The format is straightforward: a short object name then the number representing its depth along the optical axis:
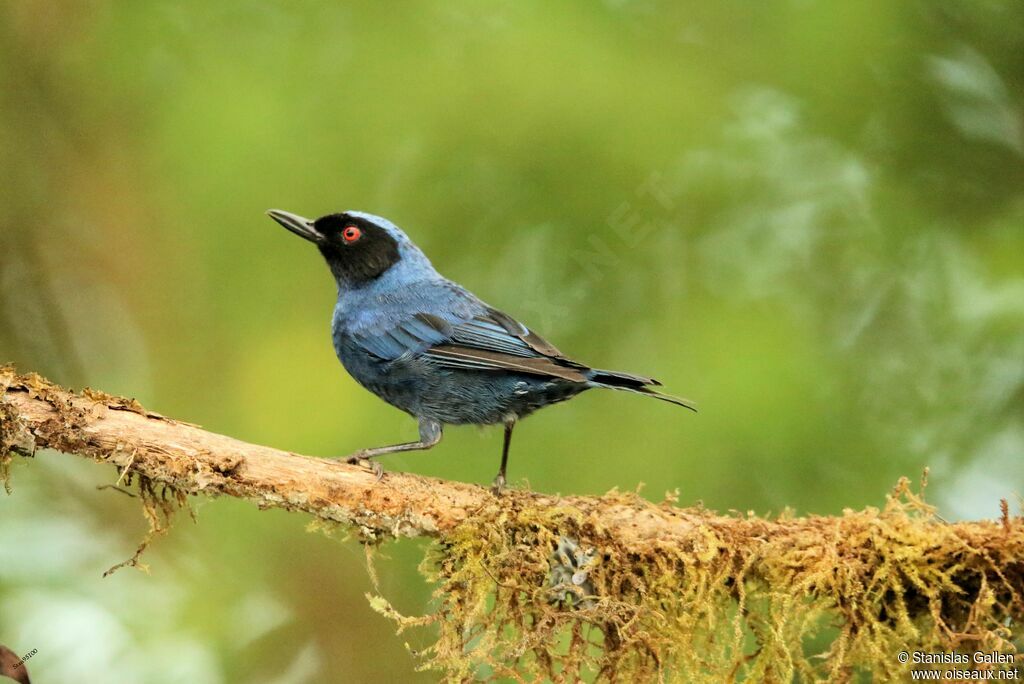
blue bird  8.72
